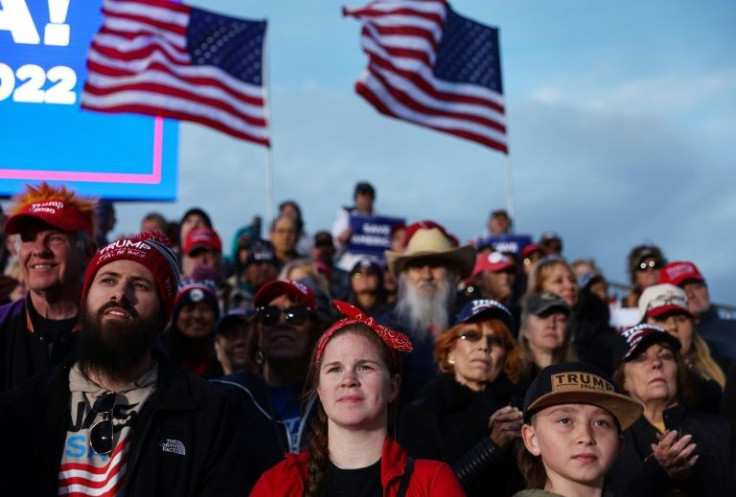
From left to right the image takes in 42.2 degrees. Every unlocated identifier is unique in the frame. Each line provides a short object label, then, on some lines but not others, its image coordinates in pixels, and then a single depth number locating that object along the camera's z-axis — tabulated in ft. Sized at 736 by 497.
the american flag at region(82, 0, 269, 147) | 32.71
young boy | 12.64
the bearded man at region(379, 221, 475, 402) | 22.07
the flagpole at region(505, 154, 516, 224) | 45.52
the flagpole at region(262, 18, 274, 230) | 39.18
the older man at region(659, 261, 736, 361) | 24.48
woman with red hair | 15.80
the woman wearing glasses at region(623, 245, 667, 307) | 28.96
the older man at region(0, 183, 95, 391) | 14.78
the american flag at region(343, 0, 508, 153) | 37.58
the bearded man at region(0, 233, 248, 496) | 12.25
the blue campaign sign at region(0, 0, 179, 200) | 20.47
